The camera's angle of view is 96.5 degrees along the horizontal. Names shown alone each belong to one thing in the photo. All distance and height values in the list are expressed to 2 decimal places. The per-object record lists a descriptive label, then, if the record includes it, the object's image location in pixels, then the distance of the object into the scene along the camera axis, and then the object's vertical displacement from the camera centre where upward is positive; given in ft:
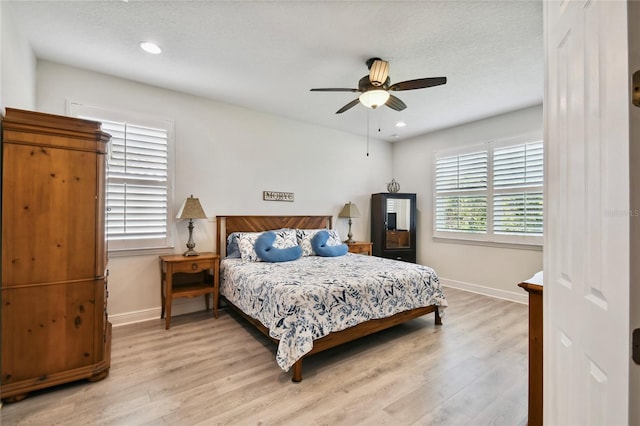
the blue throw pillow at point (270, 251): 11.21 -1.46
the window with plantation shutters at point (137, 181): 10.37 +1.25
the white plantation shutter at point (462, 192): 14.96 +1.27
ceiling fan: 8.57 +3.88
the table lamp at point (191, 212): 10.98 +0.06
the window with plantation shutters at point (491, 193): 13.07 +1.17
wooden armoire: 6.07 -0.87
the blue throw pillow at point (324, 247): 12.99 -1.50
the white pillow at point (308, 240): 13.11 -1.20
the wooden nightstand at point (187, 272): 10.26 -2.40
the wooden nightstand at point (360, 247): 15.82 -1.84
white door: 2.20 +0.01
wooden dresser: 4.91 -2.37
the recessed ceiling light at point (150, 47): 8.33 +4.97
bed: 7.26 -2.47
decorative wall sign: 14.03 +0.95
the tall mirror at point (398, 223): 17.40 -0.49
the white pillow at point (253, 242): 11.57 -1.16
